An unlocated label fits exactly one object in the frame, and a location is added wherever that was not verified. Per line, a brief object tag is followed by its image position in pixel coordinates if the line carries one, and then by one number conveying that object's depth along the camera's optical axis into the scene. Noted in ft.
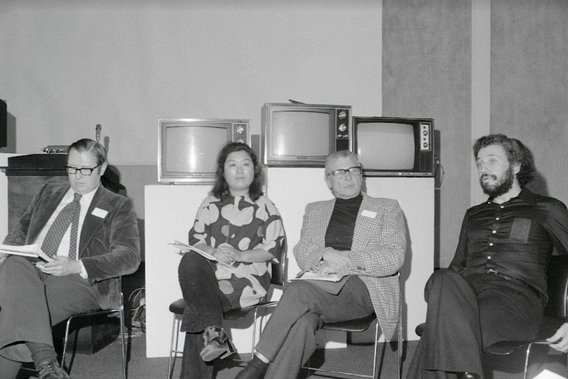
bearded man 8.05
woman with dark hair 9.44
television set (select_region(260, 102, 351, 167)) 12.76
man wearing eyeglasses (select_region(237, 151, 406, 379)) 8.94
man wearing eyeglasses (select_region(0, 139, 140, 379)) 8.55
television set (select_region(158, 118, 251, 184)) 12.64
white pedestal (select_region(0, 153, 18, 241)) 13.16
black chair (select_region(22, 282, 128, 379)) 9.66
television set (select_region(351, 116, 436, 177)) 13.03
